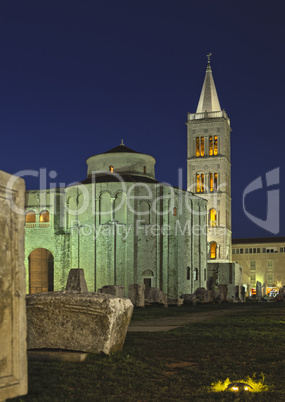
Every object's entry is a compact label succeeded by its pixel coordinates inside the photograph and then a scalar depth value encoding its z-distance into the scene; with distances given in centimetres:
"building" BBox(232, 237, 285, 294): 8150
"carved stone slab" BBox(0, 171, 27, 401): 466
